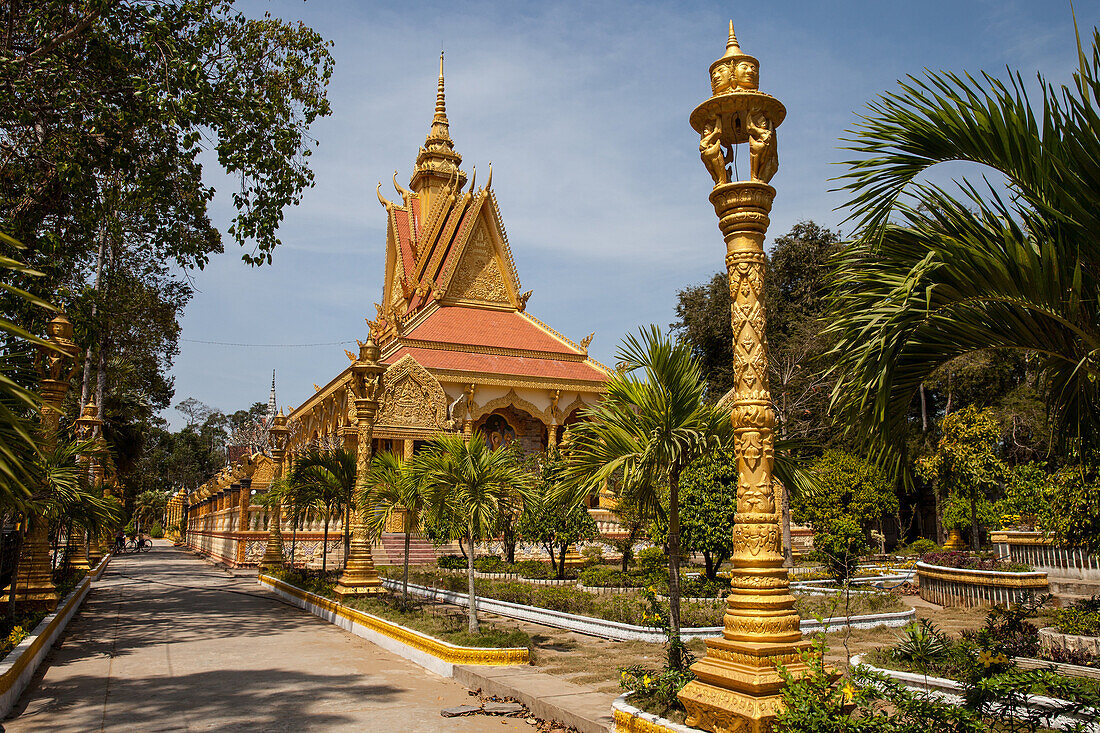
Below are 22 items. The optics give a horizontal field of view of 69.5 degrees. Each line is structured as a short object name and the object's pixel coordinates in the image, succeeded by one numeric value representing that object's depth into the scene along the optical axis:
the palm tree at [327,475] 16.08
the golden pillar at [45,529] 11.72
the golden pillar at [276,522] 21.44
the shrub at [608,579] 15.70
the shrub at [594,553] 22.17
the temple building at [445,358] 27.20
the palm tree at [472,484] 10.42
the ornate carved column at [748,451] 4.89
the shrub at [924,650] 7.04
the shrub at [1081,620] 9.43
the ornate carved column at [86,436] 17.12
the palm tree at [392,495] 11.93
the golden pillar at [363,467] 14.33
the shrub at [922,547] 27.80
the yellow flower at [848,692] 4.73
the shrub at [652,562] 17.91
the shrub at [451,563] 20.73
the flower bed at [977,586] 14.20
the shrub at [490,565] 19.45
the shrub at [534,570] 18.64
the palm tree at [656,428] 6.71
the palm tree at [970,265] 4.52
